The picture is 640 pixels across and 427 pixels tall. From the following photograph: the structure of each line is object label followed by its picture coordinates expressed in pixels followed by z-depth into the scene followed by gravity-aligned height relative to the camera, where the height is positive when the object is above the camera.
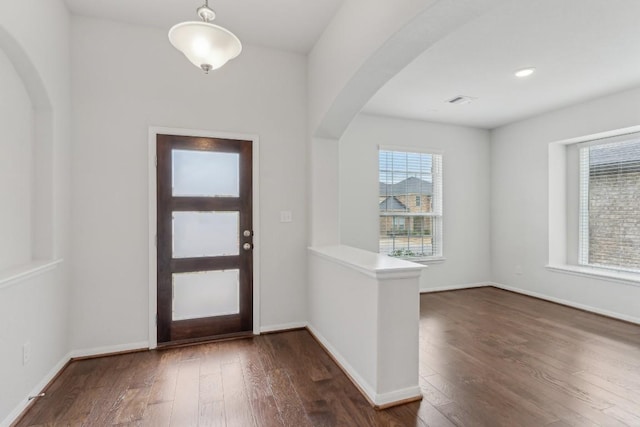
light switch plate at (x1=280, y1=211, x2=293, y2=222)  3.41 -0.04
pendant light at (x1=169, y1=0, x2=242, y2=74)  1.61 +0.94
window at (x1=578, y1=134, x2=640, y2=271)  3.94 +0.12
